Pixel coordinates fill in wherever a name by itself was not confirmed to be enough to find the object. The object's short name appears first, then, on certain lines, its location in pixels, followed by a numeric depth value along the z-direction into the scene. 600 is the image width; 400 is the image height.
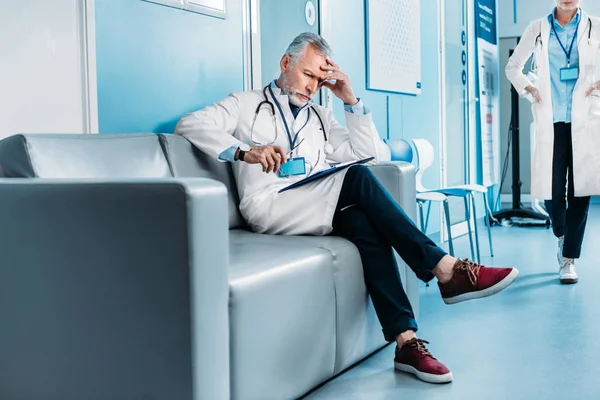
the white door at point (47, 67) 2.24
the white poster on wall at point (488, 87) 7.03
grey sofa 1.63
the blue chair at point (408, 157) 4.06
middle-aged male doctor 2.37
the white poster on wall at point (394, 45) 4.69
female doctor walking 4.06
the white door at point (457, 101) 6.09
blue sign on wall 7.02
